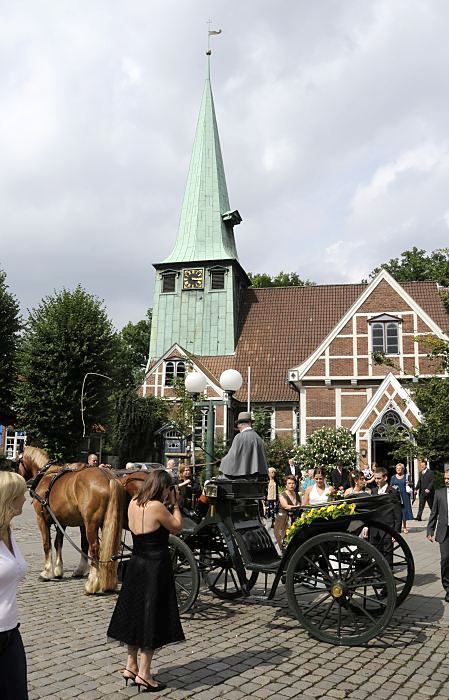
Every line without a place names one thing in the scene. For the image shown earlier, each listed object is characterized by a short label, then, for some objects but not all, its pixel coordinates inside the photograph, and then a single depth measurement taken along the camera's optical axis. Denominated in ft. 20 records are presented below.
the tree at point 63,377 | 90.74
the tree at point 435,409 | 42.50
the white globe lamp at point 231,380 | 38.68
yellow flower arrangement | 19.97
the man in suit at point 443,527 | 26.53
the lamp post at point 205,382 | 38.65
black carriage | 19.03
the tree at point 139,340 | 174.09
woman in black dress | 14.79
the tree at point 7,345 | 98.68
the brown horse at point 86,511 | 25.02
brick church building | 99.09
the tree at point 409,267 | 144.66
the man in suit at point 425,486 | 51.72
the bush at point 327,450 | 85.97
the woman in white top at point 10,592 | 9.48
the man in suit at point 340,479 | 54.39
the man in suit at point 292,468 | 65.82
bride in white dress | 33.78
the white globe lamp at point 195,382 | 38.78
